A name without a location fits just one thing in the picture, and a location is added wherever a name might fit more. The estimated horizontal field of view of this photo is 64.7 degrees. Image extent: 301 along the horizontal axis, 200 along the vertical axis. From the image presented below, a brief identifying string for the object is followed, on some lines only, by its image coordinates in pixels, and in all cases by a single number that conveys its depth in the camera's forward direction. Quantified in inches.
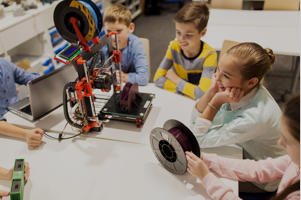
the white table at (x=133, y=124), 50.6
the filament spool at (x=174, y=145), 38.1
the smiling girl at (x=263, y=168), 27.0
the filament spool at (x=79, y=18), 40.8
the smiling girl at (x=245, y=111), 41.6
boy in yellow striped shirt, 61.4
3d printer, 41.5
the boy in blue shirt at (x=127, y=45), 70.3
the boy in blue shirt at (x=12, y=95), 48.4
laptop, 51.5
